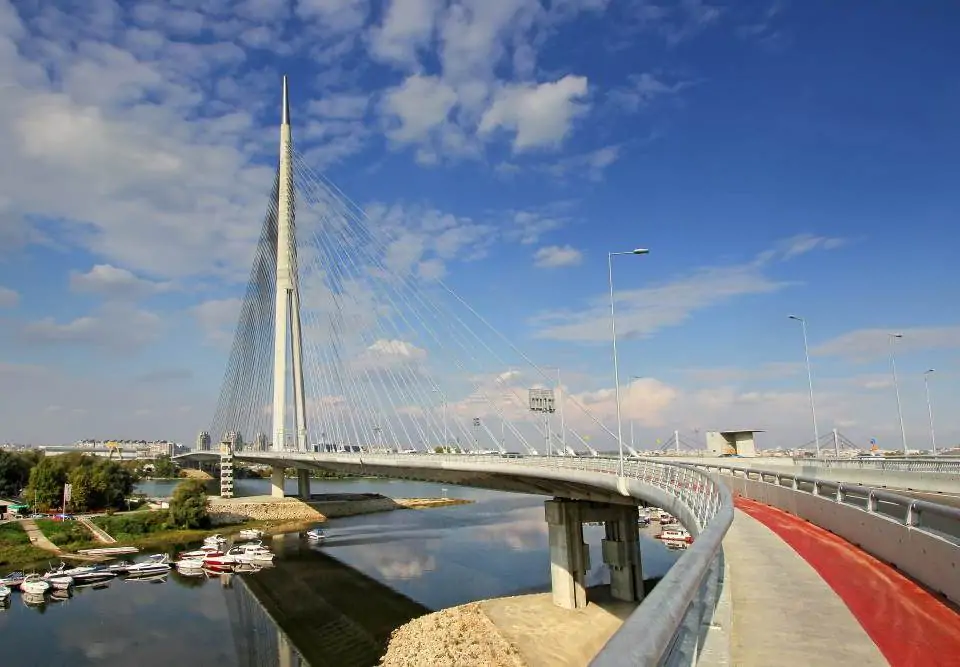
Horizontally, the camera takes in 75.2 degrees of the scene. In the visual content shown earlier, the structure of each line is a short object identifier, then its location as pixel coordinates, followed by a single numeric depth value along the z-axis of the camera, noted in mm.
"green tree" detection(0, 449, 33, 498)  73188
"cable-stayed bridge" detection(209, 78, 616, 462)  55031
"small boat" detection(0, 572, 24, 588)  36512
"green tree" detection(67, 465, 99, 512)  59125
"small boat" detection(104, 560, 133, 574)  40397
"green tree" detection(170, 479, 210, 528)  56188
